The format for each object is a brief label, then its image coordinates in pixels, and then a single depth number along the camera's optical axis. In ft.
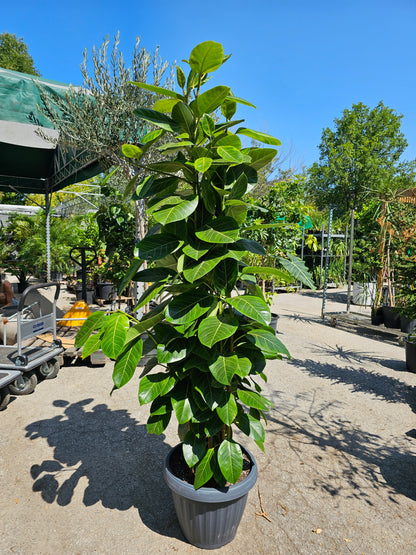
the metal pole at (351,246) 23.51
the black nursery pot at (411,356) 15.33
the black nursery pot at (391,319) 22.72
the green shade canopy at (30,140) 16.46
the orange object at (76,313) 17.57
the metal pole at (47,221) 30.01
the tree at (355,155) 84.28
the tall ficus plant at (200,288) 4.69
